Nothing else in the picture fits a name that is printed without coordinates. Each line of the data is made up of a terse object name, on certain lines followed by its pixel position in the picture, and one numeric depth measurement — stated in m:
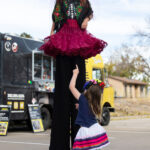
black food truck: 10.35
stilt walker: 4.07
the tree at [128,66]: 57.59
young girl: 3.71
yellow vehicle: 13.38
